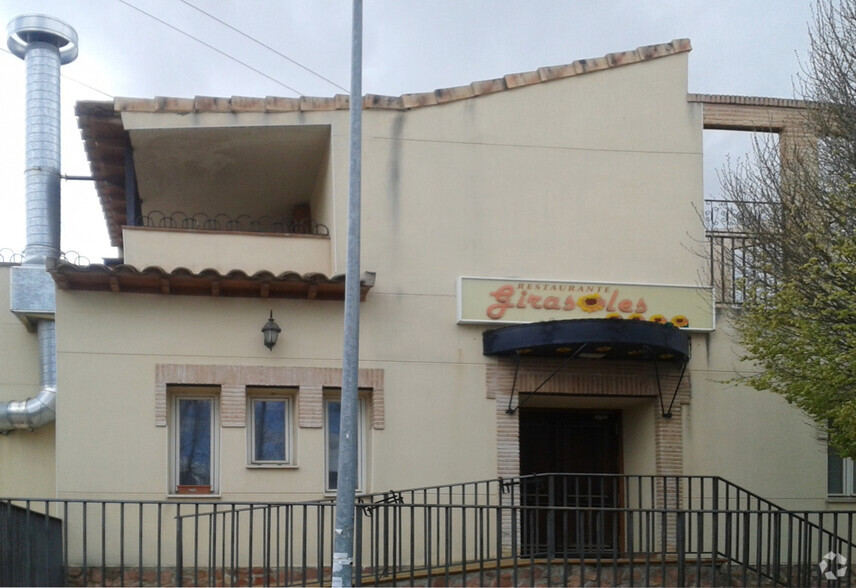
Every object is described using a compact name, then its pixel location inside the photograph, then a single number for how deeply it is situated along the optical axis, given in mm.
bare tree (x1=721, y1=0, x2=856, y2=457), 11781
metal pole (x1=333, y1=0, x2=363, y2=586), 10852
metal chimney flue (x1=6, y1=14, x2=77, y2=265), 20438
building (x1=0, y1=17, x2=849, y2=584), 14641
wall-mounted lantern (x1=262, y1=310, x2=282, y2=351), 14844
